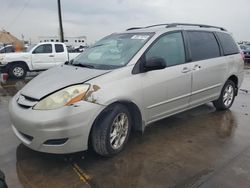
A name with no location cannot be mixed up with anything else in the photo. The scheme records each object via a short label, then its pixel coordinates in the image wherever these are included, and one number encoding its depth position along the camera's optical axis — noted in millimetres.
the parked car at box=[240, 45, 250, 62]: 14511
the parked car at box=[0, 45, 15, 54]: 9766
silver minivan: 2181
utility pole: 14477
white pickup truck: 8126
